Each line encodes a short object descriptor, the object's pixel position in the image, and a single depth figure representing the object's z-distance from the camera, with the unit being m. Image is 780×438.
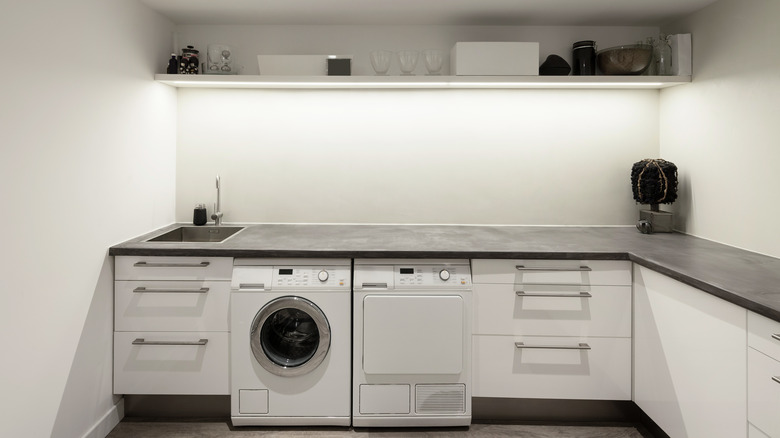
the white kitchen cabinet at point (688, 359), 1.80
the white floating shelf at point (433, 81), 2.90
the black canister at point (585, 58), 3.05
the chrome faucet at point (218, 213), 3.25
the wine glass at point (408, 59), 3.01
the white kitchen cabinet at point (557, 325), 2.56
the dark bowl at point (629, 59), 2.93
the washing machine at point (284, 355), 2.53
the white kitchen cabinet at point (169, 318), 2.59
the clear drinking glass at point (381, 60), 3.02
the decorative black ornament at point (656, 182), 2.95
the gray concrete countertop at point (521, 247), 2.00
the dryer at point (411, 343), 2.52
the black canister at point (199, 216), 3.22
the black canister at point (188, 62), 3.05
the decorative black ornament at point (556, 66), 3.01
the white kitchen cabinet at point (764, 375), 1.57
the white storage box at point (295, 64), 2.97
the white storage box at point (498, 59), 2.92
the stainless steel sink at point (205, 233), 3.20
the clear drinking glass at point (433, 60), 3.02
